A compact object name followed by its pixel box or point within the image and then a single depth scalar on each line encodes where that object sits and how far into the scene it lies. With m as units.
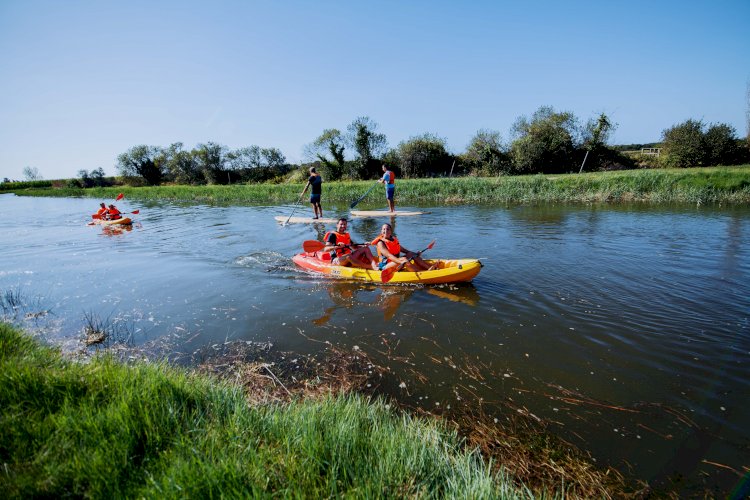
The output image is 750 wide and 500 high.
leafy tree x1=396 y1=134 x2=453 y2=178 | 37.50
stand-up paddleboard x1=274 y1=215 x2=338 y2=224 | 15.64
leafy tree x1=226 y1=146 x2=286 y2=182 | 48.12
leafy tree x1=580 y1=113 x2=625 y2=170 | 32.16
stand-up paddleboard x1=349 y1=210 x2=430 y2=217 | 16.89
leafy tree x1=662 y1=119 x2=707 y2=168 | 26.06
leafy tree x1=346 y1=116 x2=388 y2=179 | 39.19
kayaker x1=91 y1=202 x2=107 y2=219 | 17.95
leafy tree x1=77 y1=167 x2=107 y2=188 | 55.78
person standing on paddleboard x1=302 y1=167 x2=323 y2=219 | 16.12
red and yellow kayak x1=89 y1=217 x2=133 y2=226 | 17.30
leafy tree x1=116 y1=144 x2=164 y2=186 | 51.97
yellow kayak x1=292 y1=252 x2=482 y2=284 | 7.23
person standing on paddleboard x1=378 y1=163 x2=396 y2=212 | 17.27
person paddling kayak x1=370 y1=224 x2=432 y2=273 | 7.74
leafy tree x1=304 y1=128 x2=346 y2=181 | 40.00
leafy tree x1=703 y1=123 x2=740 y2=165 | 25.52
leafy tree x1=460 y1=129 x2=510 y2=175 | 34.09
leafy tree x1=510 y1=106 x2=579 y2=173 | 32.53
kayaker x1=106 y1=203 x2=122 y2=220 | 18.06
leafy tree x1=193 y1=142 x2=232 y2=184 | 48.53
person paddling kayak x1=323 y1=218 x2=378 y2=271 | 8.40
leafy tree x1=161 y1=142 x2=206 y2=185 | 49.28
